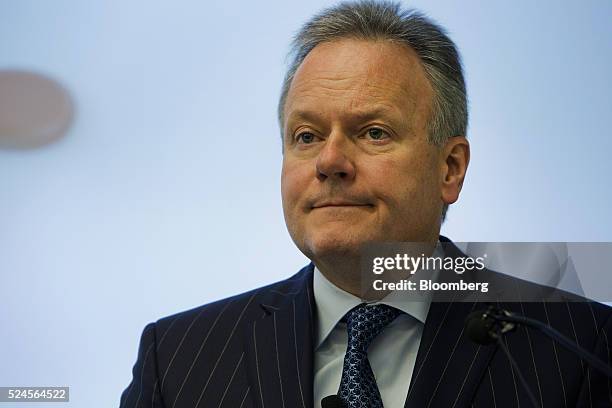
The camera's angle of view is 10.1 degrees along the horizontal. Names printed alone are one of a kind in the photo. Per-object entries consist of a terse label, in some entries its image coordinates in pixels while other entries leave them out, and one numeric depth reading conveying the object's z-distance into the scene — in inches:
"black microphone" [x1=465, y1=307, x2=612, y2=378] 110.1
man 117.1
